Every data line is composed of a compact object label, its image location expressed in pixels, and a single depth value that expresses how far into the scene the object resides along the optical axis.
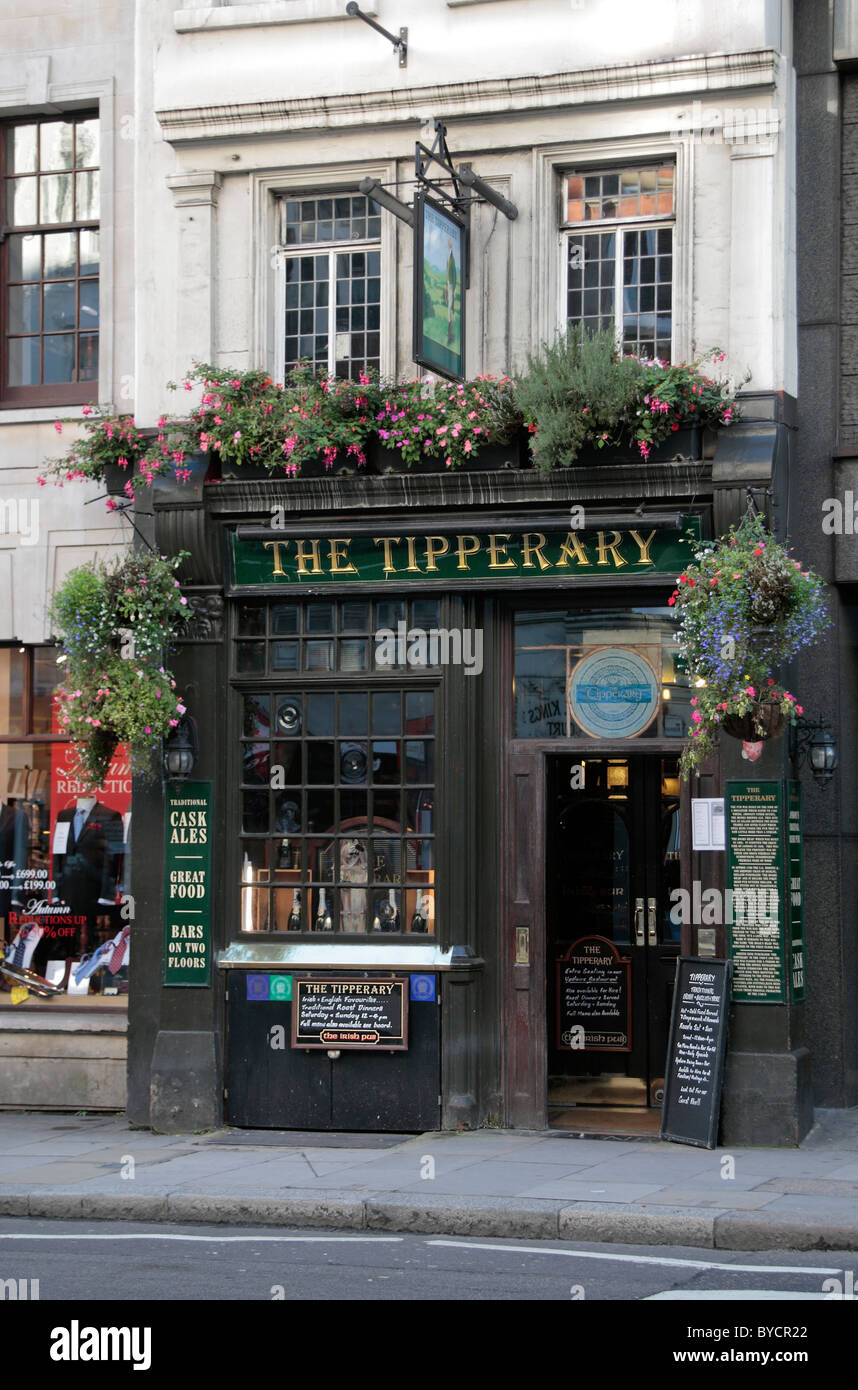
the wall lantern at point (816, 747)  12.71
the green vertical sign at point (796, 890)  12.70
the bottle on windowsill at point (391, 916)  13.57
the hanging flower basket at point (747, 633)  11.80
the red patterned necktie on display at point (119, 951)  14.73
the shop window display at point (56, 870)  14.79
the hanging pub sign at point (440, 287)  12.49
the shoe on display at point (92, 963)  14.79
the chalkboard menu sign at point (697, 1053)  12.37
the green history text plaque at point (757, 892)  12.48
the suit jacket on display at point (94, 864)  14.80
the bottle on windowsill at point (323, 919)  13.73
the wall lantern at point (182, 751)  13.61
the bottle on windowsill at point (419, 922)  13.50
